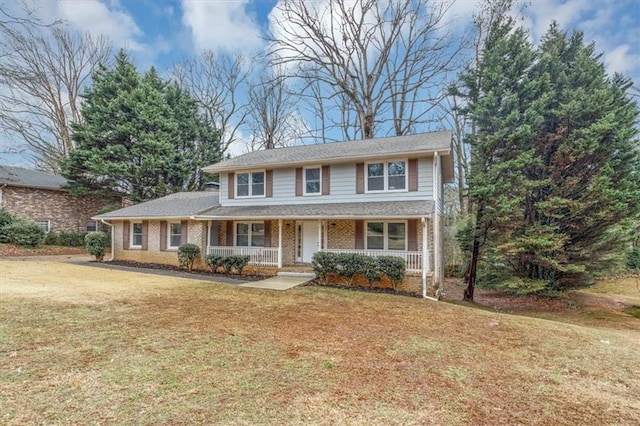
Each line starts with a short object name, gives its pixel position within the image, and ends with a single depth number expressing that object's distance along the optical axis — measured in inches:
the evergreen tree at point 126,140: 931.3
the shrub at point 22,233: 766.5
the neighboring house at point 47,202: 842.2
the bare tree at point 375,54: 954.7
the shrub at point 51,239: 850.8
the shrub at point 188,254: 592.7
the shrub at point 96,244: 685.9
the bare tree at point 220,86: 1235.9
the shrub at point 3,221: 767.7
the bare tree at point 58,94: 1036.5
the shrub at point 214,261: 565.9
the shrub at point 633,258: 797.2
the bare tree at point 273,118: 1199.6
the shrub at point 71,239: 880.7
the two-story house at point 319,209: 503.2
